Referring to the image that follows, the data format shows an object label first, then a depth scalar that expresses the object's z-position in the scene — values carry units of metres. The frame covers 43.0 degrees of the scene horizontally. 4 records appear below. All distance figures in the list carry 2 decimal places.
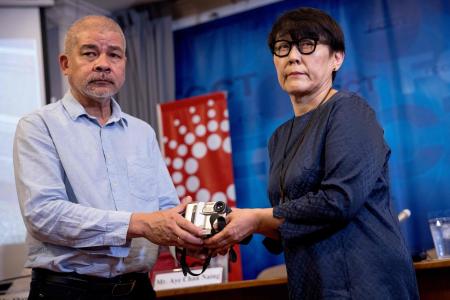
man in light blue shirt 1.63
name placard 2.94
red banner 4.22
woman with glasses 1.40
